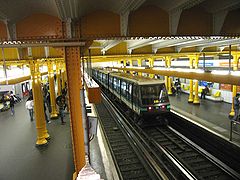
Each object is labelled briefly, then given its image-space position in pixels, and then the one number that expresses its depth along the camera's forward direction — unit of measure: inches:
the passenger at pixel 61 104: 439.2
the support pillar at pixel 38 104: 339.3
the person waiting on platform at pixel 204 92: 703.7
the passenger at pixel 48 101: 533.2
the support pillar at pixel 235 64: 478.9
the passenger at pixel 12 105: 594.2
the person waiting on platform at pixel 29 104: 470.0
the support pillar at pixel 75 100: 154.0
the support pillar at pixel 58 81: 587.9
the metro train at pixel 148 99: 390.9
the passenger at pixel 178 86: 837.1
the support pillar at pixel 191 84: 608.9
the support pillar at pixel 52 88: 479.1
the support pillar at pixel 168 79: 702.6
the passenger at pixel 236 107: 409.8
